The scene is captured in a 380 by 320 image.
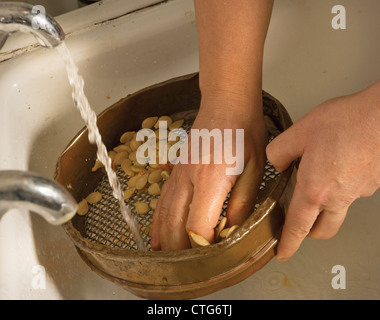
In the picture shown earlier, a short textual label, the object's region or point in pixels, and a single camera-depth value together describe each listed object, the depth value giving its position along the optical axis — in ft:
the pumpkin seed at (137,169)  2.48
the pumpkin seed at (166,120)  2.60
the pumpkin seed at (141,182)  2.42
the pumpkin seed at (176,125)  2.59
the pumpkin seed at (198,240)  1.87
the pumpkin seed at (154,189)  2.39
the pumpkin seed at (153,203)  2.37
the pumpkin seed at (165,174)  2.38
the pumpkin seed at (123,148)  2.54
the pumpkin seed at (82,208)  2.37
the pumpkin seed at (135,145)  2.52
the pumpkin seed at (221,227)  1.96
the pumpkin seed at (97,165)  2.47
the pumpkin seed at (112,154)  2.54
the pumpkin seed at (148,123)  2.58
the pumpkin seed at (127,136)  2.56
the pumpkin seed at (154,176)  2.42
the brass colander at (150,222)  1.80
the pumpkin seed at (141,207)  2.35
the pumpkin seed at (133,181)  2.45
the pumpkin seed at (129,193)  2.42
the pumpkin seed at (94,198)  2.45
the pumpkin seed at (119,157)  2.52
